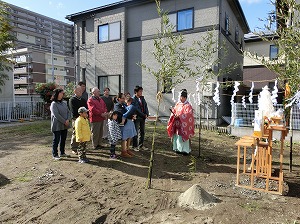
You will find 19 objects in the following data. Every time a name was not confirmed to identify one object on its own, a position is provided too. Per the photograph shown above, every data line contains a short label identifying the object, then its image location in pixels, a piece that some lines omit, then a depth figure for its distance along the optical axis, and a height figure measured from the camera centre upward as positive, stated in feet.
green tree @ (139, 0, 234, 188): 14.03 +2.69
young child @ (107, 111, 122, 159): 19.77 -2.47
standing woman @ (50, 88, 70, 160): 19.71 -1.48
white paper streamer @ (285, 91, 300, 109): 12.95 +0.29
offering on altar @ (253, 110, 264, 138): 14.29 -1.40
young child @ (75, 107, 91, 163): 18.85 -2.60
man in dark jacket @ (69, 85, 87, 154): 21.18 -0.34
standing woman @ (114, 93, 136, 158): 20.53 -2.38
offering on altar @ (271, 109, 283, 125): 15.19 -0.95
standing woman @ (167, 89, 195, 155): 22.03 -2.21
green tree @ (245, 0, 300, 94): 11.96 +3.25
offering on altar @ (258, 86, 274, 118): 16.43 +0.04
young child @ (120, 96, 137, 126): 20.45 -0.91
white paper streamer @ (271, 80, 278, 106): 22.61 +0.96
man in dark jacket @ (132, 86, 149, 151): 22.81 -1.66
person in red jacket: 21.93 -1.20
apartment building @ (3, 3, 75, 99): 156.87 +33.60
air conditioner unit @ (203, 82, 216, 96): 37.56 +1.78
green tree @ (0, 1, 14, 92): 37.76 +10.99
